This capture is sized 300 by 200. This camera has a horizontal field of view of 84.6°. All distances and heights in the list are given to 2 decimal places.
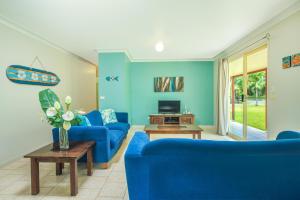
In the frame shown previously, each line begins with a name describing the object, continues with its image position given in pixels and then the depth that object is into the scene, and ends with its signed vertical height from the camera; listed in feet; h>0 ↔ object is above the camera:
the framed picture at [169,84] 19.21 +1.64
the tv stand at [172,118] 17.61 -2.23
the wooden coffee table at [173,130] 11.73 -2.30
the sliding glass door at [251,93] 13.12 +0.41
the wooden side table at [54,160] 6.37 -2.37
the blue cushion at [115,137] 9.62 -2.43
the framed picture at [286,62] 8.37 +1.82
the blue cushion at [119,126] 12.23 -2.14
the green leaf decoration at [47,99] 7.16 -0.01
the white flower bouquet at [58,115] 6.81 -0.67
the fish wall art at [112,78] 15.75 +1.94
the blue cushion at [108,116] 13.47 -1.51
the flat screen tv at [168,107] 18.66 -1.02
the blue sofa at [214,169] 3.93 -1.78
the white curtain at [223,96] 15.51 +0.16
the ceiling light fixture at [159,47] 11.92 +3.73
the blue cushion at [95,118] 11.85 -1.43
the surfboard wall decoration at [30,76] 9.81 +1.58
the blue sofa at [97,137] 8.51 -2.01
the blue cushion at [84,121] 9.15 -1.30
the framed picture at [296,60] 7.86 +1.80
